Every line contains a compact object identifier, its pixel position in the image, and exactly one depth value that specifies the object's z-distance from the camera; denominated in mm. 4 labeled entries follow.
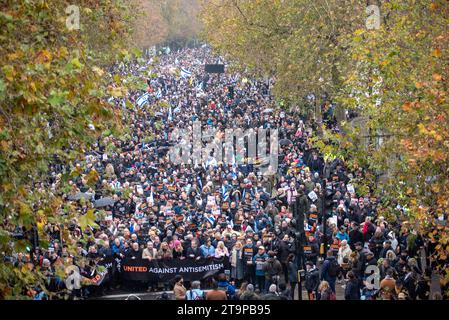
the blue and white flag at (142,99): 38500
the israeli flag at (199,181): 30297
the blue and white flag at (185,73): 54541
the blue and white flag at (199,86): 57391
